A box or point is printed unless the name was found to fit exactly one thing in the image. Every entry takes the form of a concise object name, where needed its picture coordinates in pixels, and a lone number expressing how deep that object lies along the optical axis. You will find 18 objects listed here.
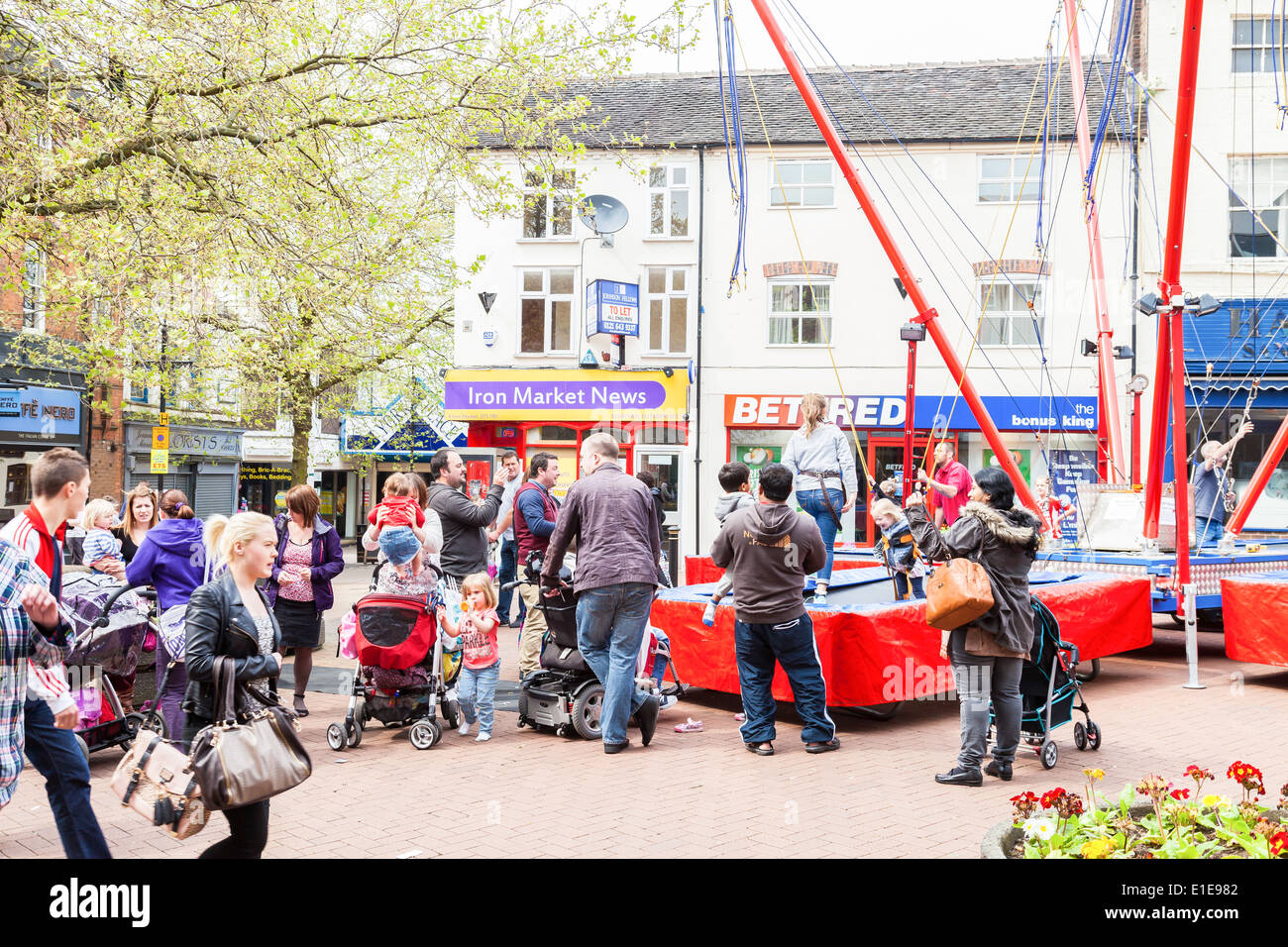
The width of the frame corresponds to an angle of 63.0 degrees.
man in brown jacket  6.93
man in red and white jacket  3.90
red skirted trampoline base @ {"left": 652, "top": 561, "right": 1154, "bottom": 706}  7.41
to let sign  22.86
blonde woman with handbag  3.82
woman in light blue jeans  8.47
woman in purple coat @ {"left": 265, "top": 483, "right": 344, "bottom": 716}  7.94
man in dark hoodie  6.81
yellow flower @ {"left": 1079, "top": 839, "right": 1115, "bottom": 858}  3.33
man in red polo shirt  10.77
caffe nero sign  23.27
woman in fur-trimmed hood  5.98
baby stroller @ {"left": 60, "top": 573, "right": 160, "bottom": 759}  6.47
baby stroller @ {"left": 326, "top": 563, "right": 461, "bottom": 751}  7.04
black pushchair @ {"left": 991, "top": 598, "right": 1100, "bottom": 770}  6.52
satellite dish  23.45
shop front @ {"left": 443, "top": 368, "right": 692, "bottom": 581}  23.39
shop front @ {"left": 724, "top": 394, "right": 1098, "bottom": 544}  21.91
